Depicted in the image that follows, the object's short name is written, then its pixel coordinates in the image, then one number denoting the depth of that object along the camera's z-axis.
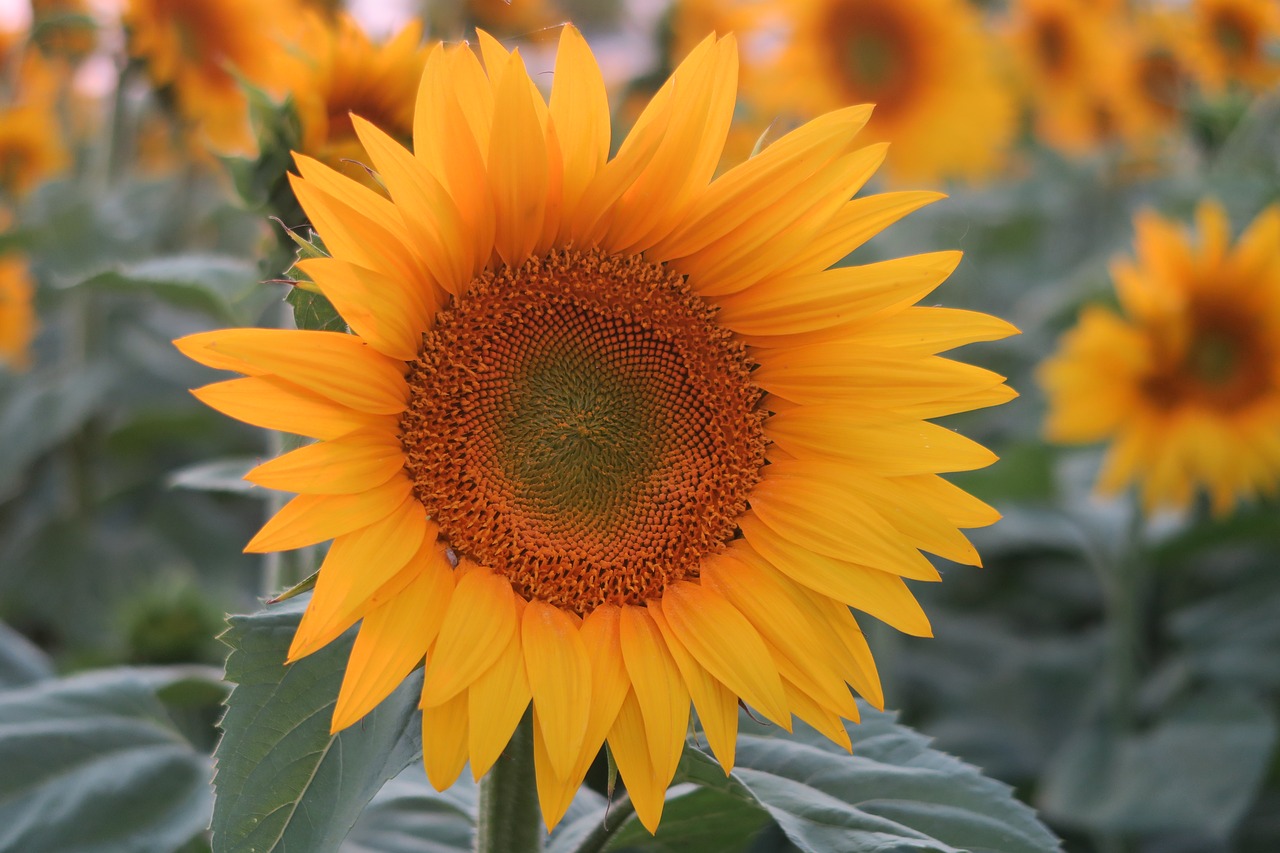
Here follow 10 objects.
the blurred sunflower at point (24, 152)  3.52
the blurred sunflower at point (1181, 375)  2.64
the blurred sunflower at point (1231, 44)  3.93
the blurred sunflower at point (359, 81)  1.58
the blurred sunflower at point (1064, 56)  4.66
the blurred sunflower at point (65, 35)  2.66
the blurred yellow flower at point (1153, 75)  4.49
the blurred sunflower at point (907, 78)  3.70
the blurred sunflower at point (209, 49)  2.70
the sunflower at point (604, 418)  1.02
